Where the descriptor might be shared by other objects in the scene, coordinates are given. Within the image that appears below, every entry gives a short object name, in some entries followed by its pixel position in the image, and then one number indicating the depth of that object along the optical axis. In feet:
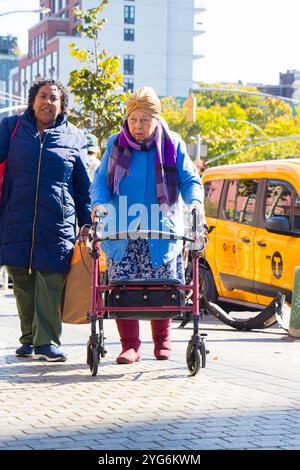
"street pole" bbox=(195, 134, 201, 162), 153.28
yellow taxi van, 44.19
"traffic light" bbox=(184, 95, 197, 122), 148.77
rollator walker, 25.38
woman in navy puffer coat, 27.63
